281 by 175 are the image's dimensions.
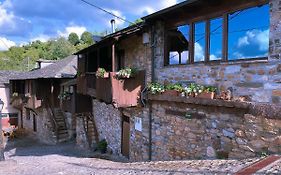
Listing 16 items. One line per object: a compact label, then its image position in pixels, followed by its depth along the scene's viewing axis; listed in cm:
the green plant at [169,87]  875
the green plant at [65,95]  1818
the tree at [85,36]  7661
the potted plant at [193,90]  774
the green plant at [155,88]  916
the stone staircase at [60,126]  2128
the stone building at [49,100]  2103
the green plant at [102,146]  1434
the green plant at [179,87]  833
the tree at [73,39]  8438
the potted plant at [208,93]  736
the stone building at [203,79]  635
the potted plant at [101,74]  1012
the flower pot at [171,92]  850
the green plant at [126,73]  972
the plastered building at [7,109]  2997
